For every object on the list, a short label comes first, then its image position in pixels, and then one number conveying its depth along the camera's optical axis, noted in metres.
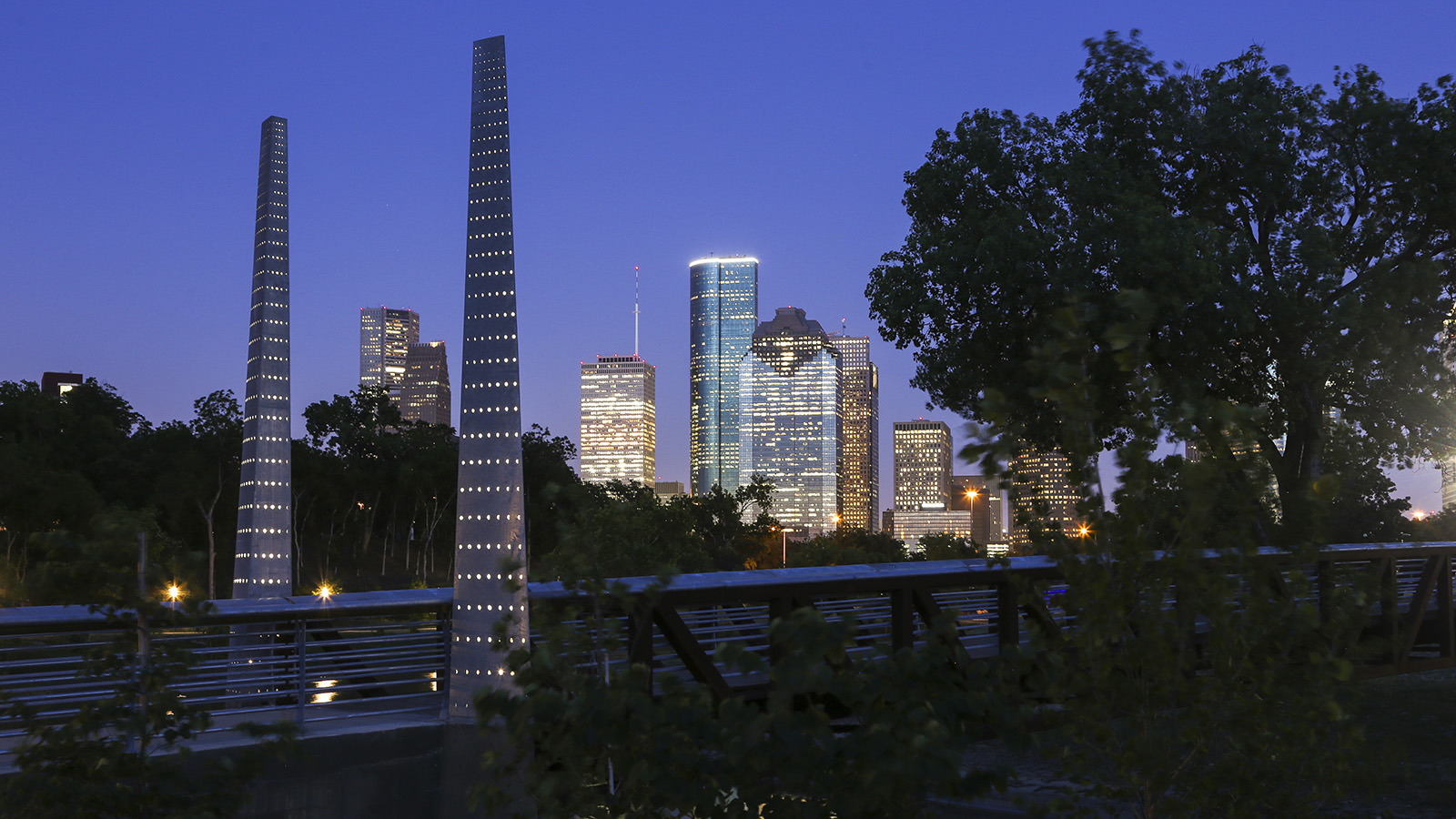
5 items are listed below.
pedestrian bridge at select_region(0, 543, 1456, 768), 9.19
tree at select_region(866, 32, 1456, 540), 20.34
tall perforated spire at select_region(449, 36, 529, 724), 12.13
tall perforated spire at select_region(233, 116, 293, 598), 20.47
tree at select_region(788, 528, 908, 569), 106.02
